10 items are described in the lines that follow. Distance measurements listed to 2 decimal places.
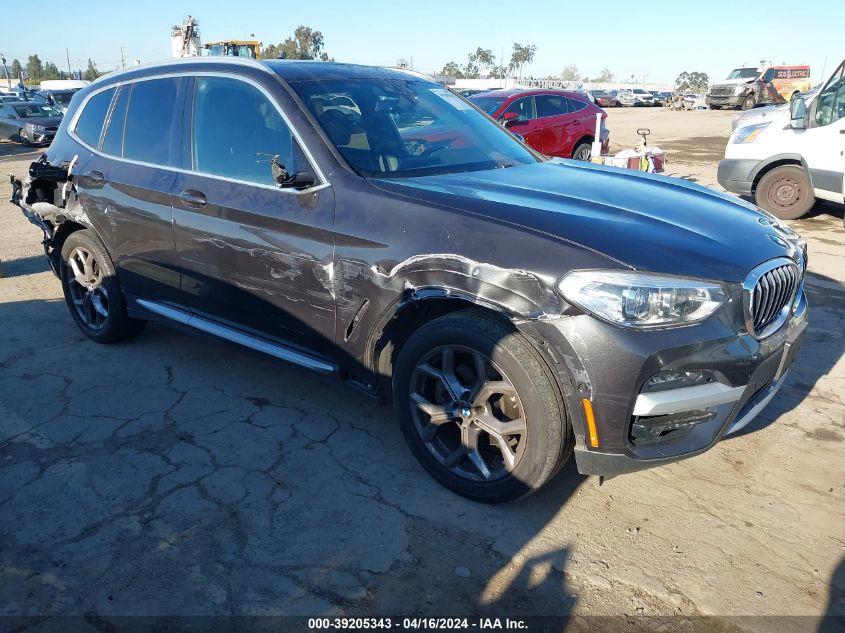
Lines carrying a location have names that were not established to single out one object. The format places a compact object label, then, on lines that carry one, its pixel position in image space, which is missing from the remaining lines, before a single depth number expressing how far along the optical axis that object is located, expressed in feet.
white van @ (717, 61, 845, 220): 26.96
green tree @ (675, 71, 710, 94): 480.23
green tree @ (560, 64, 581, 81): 547.90
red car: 40.78
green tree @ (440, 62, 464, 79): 404.57
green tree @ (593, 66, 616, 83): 612.20
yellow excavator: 86.14
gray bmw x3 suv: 8.63
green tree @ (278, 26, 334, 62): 277.64
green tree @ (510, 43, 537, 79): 449.06
